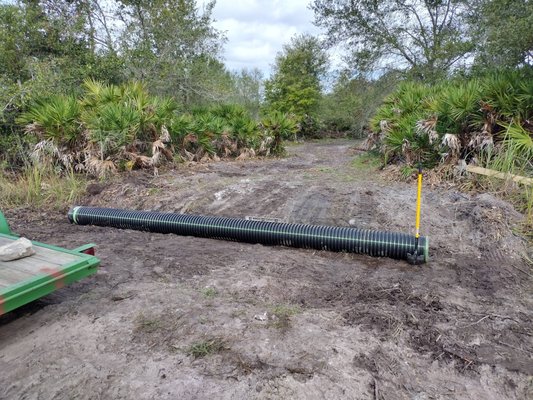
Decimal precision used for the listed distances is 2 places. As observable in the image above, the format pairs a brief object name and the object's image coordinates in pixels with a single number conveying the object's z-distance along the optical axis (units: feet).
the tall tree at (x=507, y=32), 19.65
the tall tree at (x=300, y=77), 75.36
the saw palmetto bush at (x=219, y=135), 30.45
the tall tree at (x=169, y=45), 40.47
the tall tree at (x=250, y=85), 110.26
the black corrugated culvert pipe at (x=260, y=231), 13.24
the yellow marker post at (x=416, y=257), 12.60
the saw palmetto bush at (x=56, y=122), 24.22
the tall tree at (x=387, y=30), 53.67
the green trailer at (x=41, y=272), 7.54
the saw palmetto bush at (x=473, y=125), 18.89
